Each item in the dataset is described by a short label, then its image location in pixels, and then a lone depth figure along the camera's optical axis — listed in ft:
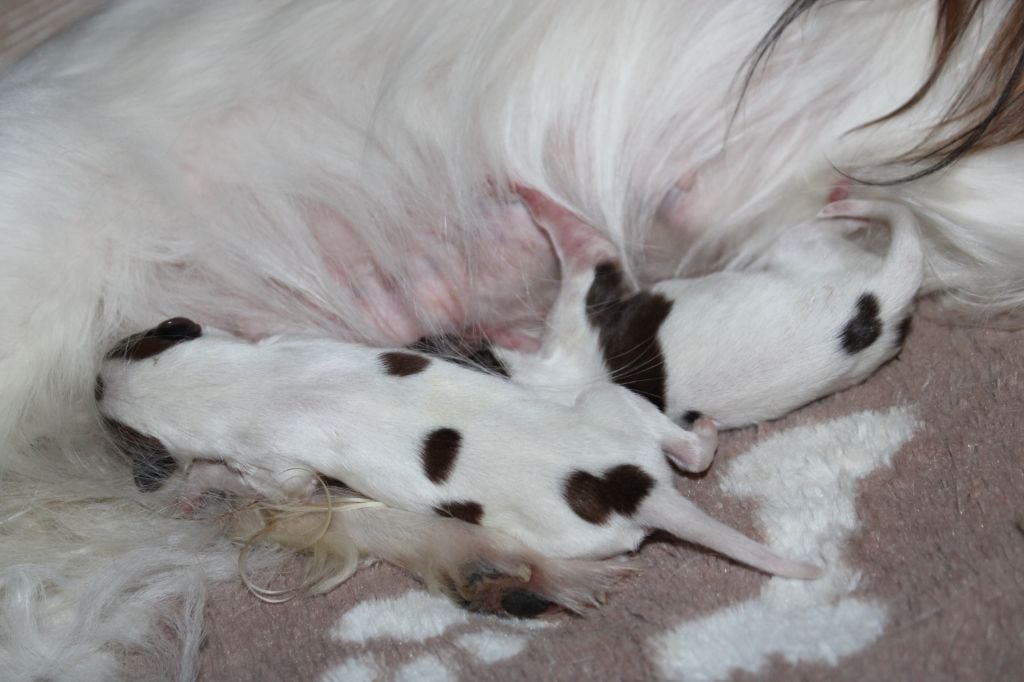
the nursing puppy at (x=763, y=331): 2.21
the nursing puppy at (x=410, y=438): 2.14
